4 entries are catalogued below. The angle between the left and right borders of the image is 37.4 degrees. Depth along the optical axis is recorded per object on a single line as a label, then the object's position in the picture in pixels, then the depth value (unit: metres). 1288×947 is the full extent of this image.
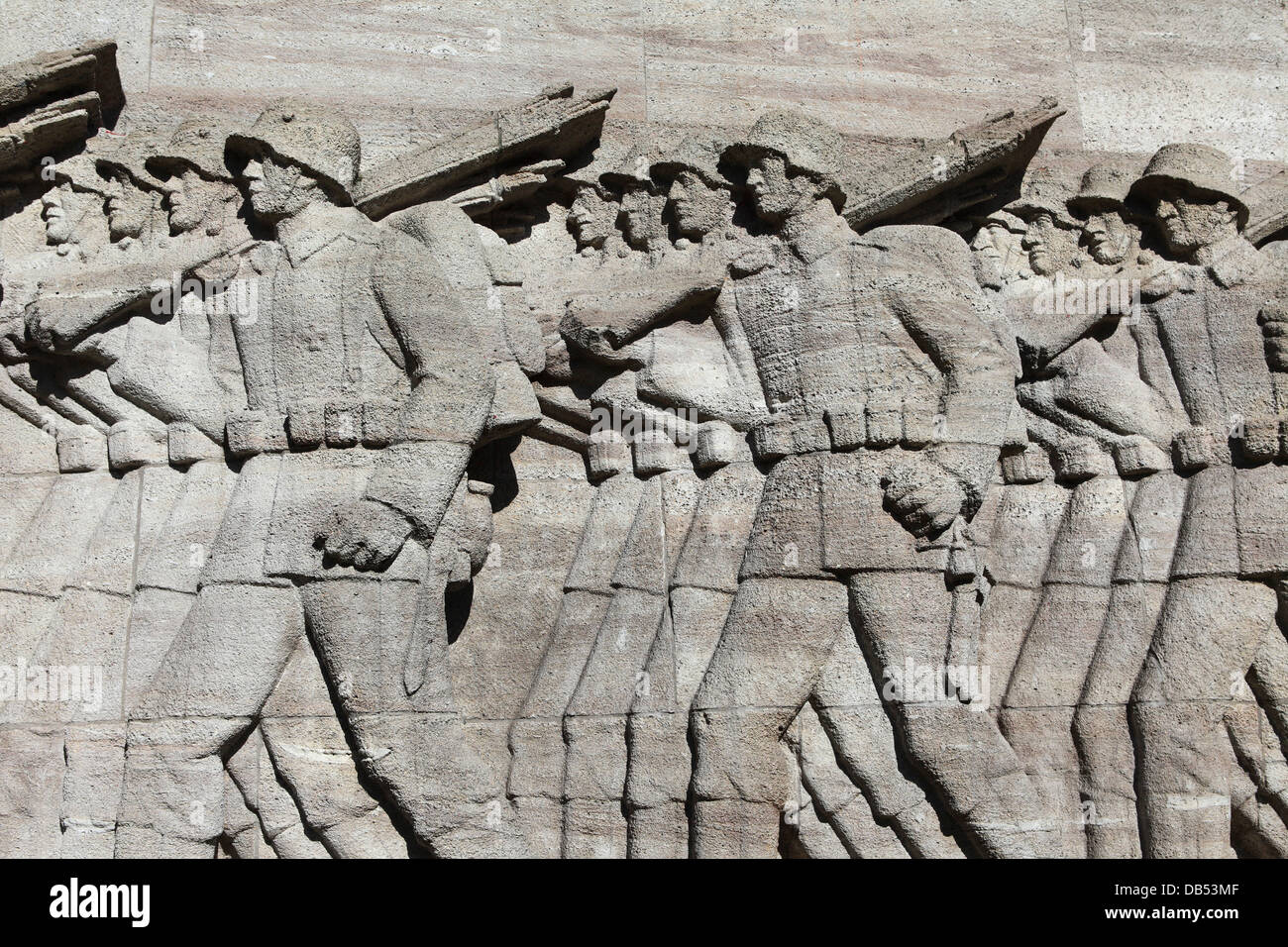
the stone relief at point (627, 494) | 7.69
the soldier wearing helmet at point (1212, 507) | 8.02
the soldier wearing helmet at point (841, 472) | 7.74
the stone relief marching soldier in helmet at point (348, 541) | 7.55
